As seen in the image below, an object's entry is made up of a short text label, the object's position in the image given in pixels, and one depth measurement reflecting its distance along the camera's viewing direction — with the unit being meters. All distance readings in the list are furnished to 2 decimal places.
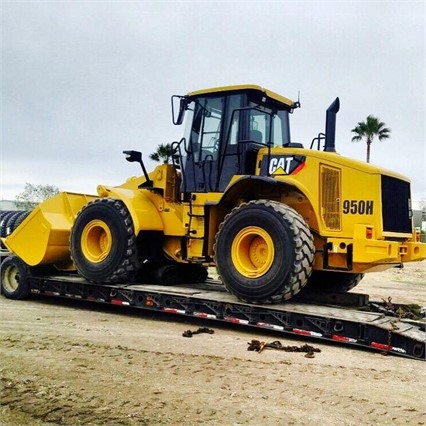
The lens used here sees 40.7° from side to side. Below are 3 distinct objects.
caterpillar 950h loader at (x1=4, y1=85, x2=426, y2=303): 7.68
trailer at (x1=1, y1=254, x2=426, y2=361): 6.78
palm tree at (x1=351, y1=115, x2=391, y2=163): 45.00
